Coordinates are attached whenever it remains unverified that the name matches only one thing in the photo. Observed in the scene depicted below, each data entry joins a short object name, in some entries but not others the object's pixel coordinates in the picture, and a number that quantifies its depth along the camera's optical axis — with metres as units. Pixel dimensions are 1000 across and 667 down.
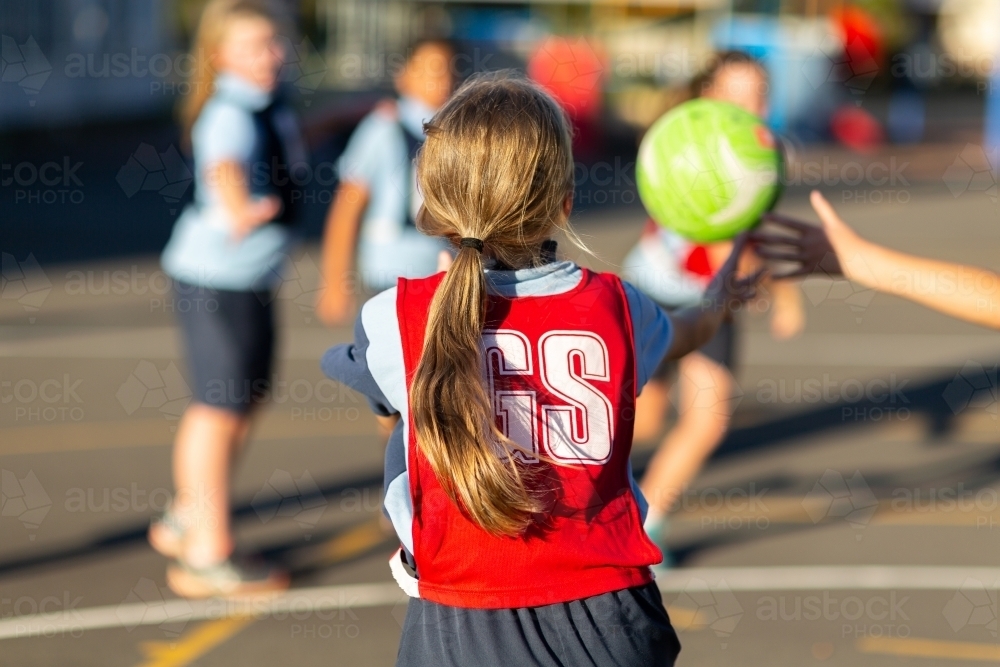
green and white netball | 7.04
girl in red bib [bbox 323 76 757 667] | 4.45
